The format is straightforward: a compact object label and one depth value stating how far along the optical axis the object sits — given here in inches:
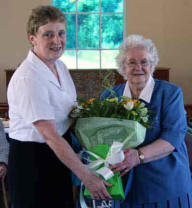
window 297.0
